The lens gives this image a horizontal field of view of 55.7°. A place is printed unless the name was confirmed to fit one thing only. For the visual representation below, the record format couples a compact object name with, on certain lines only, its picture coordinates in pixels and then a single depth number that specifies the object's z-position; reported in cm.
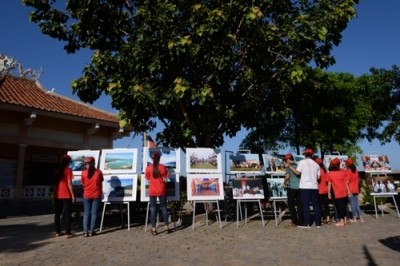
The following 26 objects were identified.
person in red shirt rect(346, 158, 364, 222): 1030
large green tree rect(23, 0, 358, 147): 915
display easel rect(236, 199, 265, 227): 962
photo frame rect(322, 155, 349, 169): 1195
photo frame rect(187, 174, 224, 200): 945
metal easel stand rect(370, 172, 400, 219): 1118
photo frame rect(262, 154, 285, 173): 1099
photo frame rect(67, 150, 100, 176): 1030
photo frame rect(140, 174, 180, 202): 943
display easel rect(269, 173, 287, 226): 1010
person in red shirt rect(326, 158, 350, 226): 981
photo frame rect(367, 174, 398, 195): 1128
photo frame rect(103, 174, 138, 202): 938
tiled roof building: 1569
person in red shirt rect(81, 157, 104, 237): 842
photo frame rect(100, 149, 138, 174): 976
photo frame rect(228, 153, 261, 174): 1041
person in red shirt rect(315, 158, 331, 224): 1017
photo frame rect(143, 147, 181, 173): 980
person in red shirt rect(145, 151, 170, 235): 853
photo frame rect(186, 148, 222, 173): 982
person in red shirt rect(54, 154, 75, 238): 831
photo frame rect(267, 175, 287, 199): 1020
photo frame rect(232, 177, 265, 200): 972
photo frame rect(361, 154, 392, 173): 1184
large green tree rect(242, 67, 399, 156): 1889
